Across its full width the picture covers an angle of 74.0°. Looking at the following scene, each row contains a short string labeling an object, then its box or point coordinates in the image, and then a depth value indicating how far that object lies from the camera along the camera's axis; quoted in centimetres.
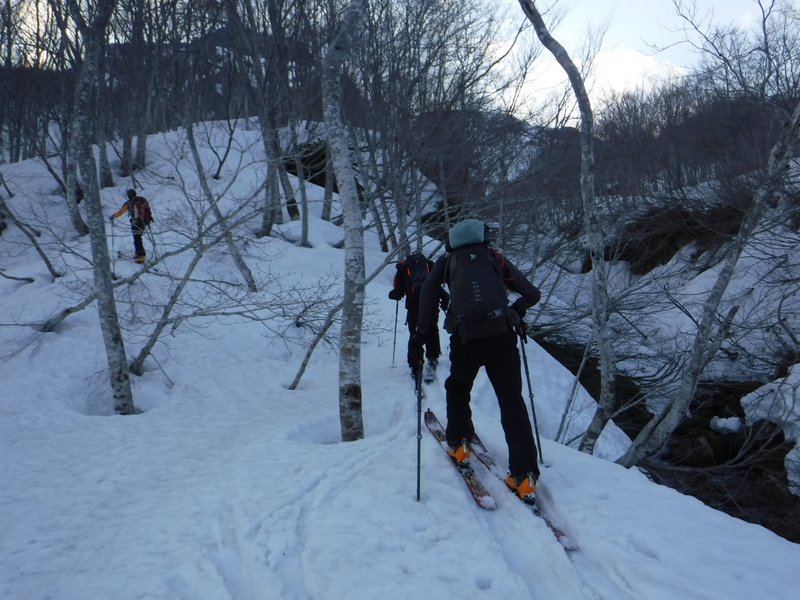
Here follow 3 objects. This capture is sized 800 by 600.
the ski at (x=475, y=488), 364
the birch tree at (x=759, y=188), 656
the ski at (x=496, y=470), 322
